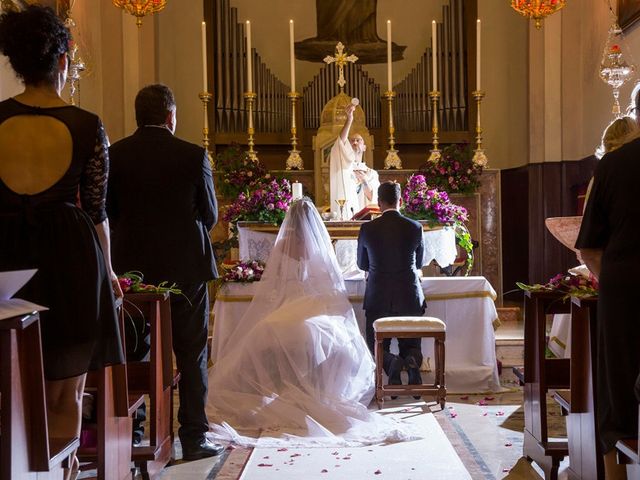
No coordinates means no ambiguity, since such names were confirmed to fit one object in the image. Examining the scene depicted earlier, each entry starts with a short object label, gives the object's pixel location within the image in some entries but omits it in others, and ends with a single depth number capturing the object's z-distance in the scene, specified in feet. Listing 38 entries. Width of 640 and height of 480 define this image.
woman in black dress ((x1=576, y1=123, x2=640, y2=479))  11.03
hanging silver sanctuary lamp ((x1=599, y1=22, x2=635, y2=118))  28.04
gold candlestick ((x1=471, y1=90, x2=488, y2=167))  37.09
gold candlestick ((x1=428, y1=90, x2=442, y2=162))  37.91
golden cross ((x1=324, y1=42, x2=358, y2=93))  36.75
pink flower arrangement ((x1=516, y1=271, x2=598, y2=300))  13.33
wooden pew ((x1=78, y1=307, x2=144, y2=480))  12.41
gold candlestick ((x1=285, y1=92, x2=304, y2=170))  38.40
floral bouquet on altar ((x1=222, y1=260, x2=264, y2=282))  25.34
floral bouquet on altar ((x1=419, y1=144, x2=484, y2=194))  36.24
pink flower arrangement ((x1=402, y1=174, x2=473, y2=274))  29.53
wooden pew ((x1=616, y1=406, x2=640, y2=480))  9.84
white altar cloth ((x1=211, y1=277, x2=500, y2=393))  25.02
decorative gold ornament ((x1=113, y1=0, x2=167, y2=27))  32.53
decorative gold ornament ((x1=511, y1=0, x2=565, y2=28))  31.83
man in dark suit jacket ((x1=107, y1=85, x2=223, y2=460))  16.19
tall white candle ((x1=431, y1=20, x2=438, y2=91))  37.18
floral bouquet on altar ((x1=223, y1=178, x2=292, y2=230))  29.76
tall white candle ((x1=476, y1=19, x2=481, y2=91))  35.86
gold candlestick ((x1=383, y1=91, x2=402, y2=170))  38.73
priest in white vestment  31.91
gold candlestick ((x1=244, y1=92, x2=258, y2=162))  37.49
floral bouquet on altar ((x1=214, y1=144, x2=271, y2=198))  35.07
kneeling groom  23.77
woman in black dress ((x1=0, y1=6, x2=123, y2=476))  9.89
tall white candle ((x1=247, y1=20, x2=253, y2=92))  35.68
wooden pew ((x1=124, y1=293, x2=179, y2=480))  15.05
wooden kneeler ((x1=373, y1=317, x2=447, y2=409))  22.29
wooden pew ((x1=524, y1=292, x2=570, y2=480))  15.01
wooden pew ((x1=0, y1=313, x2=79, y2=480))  8.57
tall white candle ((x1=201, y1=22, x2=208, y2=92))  35.53
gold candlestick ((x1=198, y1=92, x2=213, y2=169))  36.65
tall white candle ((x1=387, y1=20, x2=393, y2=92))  35.63
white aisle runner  16.11
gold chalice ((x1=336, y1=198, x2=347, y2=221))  31.76
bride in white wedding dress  19.36
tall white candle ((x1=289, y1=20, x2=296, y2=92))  36.08
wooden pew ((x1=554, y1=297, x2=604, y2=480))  12.44
